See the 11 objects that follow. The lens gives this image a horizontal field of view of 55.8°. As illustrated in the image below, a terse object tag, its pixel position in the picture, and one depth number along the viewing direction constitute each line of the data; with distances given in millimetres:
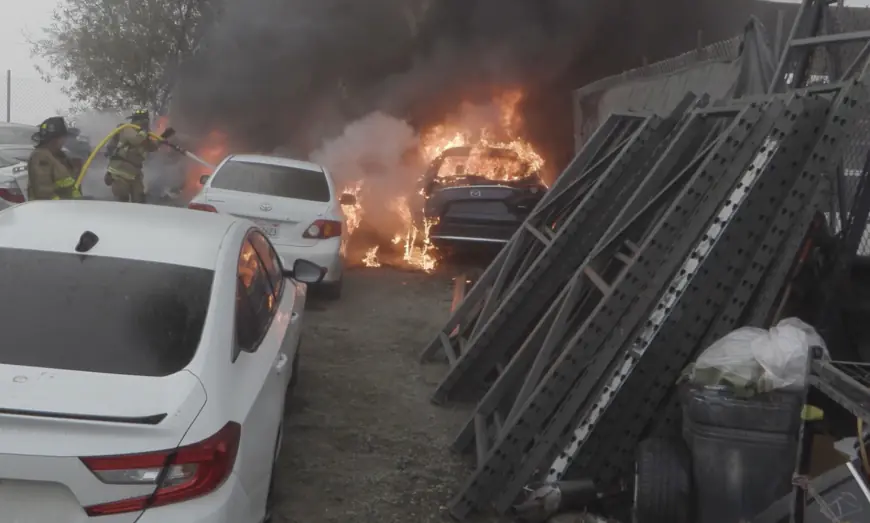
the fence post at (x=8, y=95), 22094
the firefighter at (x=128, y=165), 10414
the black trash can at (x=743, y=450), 3367
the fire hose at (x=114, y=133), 10086
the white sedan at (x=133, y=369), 2535
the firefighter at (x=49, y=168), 8047
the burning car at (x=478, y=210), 10570
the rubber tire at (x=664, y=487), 3529
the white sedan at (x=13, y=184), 9758
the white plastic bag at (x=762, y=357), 3412
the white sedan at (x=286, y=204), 8367
